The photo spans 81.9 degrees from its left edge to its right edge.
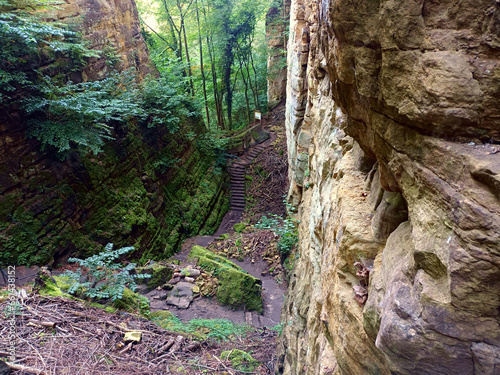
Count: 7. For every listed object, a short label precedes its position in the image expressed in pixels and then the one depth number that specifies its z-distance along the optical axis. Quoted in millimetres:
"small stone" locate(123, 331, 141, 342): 4474
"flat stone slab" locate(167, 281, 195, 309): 7152
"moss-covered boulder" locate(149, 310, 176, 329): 5606
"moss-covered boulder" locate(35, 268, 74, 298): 4894
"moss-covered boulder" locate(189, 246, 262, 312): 7398
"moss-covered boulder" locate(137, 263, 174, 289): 7523
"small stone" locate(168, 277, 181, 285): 7930
